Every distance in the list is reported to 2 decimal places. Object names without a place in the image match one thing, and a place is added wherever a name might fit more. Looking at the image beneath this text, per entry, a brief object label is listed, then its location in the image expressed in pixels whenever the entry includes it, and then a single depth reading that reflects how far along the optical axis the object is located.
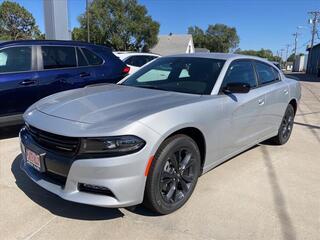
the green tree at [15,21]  38.95
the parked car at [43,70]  3.94
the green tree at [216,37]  61.56
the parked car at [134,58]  7.52
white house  38.77
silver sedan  2.06
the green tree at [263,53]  82.67
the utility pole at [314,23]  44.99
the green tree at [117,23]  33.14
